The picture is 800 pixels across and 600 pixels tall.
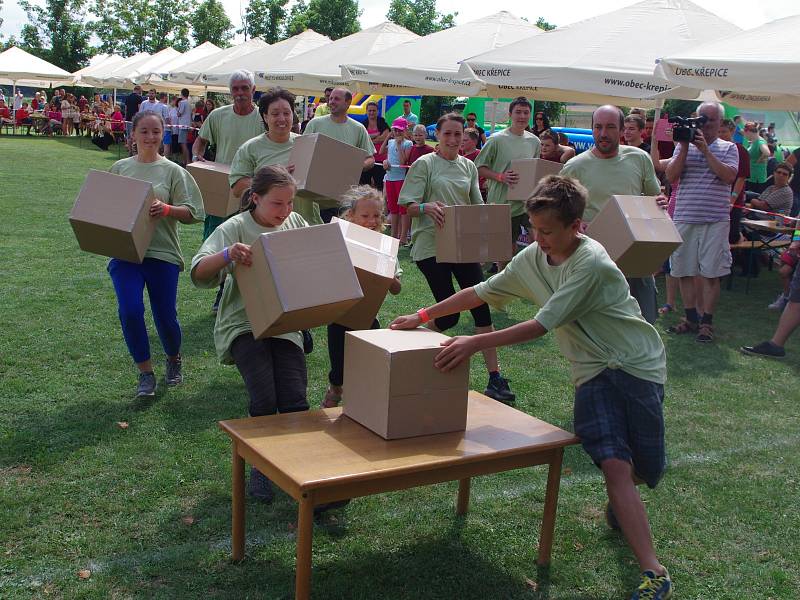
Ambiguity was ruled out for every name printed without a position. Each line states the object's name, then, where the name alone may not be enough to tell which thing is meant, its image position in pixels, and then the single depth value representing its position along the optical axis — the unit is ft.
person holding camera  26.03
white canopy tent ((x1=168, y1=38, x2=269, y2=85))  79.82
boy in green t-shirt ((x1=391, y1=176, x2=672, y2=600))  11.12
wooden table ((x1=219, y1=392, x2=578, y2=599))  10.02
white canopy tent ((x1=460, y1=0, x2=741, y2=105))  29.09
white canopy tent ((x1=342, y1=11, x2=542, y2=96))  37.29
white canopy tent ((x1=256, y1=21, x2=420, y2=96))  50.65
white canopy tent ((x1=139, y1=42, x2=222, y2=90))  98.27
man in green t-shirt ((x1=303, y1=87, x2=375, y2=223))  24.38
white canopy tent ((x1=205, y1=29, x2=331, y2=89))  63.77
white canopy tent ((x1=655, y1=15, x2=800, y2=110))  23.04
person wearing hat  43.14
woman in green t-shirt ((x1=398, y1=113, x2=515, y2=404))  19.71
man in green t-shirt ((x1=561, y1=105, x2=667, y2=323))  18.81
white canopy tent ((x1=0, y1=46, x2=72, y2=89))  108.99
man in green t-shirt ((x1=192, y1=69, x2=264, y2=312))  23.32
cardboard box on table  11.10
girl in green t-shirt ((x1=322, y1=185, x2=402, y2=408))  15.98
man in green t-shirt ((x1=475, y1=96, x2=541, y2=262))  27.12
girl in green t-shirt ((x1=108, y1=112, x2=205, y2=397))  17.80
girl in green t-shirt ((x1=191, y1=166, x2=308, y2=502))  13.24
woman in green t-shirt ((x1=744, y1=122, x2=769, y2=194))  44.11
